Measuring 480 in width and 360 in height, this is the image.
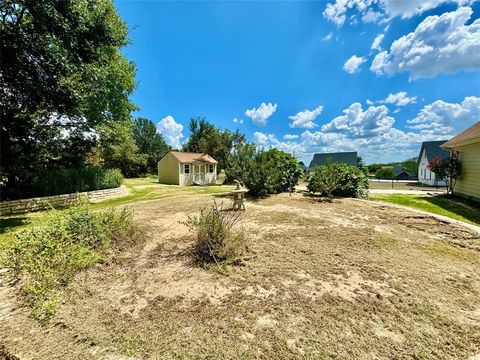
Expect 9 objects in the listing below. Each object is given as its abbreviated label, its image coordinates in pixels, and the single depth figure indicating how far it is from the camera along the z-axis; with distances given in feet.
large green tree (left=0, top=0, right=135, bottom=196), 23.04
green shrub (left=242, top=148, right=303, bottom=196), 33.37
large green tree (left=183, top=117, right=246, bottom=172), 95.09
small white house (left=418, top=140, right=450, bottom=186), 80.53
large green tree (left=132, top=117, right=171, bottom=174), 123.13
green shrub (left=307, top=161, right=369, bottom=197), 32.94
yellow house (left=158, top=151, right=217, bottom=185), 68.64
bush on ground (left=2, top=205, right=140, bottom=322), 8.95
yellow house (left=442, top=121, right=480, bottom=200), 29.32
